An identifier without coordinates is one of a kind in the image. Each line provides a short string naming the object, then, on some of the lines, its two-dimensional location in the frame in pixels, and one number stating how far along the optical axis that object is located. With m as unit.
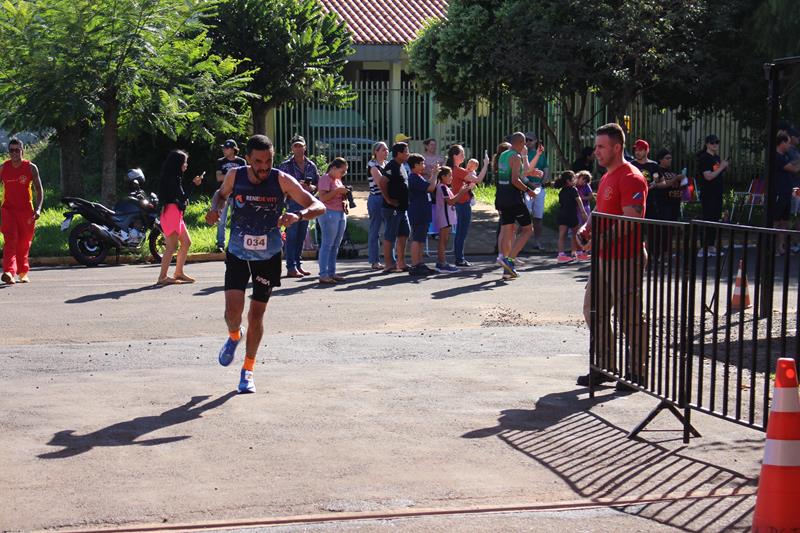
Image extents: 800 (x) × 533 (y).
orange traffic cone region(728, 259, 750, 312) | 8.81
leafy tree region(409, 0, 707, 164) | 22.62
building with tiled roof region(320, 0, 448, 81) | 35.56
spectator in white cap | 15.82
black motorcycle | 17.41
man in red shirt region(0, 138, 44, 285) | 15.03
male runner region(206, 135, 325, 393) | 8.49
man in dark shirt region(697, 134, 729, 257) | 18.25
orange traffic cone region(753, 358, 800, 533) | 5.00
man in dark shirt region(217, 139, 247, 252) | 17.05
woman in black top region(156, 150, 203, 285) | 14.74
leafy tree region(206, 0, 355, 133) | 26.36
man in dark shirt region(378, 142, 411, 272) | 15.89
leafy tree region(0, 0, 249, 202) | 20.55
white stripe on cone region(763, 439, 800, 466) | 5.07
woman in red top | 17.20
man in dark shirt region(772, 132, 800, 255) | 17.64
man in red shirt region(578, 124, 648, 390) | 7.68
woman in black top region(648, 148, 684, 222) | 17.53
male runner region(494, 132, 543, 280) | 15.41
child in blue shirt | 16.05
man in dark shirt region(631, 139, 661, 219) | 17.22
